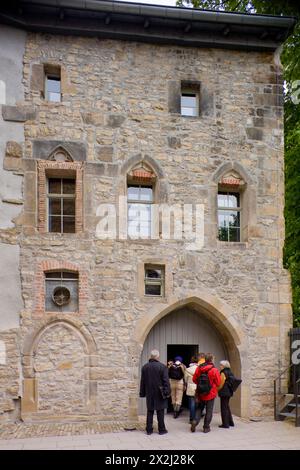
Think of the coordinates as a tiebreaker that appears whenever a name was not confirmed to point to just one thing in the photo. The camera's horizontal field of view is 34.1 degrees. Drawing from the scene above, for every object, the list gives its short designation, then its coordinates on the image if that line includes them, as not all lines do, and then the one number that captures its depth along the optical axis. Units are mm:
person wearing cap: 9742
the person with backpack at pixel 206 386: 8727
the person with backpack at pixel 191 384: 8984
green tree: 12847
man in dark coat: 8406
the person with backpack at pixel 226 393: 9094
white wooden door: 10430
